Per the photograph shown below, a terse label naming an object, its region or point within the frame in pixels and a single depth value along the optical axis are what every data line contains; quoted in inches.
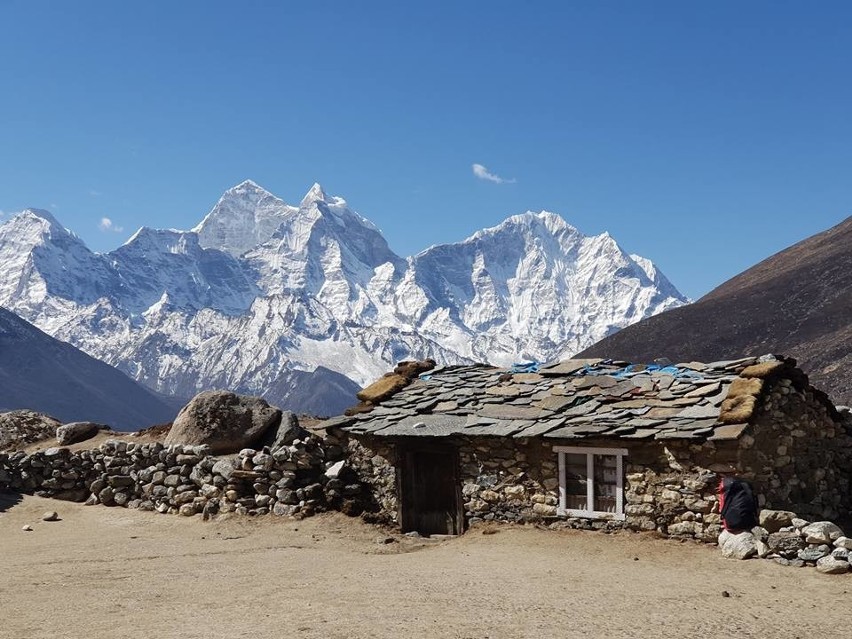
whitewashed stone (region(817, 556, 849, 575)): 542.9
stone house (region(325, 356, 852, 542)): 663.1
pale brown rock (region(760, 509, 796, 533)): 598.2
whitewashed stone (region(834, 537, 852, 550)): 558.7
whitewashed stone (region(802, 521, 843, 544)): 569.9
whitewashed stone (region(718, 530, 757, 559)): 592.4
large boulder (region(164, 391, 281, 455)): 964.4
